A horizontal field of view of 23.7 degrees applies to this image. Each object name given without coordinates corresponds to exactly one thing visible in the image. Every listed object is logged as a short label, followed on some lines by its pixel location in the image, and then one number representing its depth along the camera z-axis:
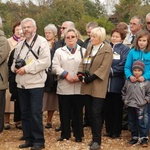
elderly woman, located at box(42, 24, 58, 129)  6.92
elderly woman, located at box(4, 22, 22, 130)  6.82
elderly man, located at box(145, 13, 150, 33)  6.46
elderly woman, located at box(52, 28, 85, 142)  5.82
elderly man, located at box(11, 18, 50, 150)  5.41
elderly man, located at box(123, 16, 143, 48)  6.75
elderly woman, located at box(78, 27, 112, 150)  5.54
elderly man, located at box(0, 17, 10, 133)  5.71
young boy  5.70
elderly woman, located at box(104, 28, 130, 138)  6.07
